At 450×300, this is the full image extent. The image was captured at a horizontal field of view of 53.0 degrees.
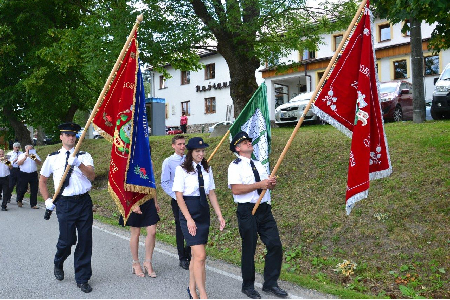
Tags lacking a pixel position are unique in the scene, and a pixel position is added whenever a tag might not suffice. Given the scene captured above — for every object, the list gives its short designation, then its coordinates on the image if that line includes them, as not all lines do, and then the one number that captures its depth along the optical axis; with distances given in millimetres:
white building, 30922
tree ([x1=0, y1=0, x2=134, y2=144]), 16672
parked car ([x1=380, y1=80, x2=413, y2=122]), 16141
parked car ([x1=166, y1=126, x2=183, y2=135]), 43462
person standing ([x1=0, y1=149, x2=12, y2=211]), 14447
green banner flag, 7102
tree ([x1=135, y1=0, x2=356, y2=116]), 11750
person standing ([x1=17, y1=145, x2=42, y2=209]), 14366
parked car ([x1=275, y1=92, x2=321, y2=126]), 17141
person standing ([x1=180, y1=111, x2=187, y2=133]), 30655
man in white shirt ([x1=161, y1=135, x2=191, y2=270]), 6977
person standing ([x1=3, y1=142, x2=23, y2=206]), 14953
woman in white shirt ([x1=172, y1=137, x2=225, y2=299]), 5008
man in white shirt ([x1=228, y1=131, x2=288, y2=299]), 5449
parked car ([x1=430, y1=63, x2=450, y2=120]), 14250
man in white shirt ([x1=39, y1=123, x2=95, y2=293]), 5898
